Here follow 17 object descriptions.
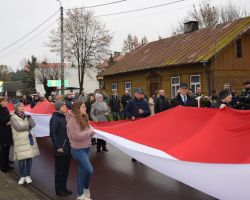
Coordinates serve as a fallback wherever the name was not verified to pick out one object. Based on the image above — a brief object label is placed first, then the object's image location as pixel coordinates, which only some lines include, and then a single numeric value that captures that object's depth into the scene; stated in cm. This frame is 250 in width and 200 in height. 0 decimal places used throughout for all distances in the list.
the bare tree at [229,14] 3067
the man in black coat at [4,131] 524
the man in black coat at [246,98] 527
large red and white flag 295
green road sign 2116
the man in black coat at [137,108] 589
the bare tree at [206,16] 2954
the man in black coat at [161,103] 683
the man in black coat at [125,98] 1132
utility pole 1522
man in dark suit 547
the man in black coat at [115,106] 1141
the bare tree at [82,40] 2532
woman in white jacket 458
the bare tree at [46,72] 4024
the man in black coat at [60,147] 400
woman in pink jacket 373
